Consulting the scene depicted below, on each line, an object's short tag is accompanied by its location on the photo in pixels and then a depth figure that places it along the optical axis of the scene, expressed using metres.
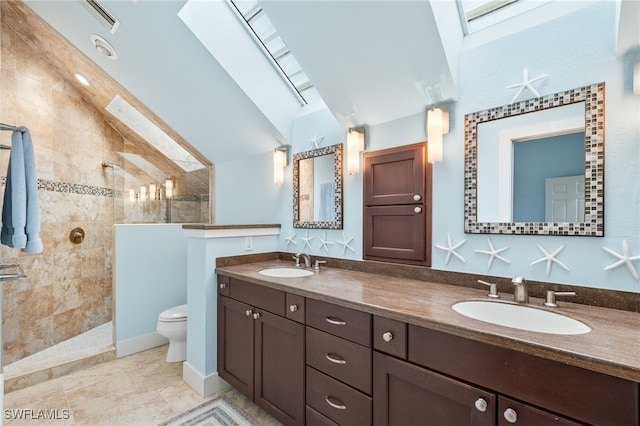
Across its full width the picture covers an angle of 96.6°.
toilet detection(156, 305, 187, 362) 2.40
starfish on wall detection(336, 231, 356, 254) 2.11
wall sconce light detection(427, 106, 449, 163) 1.61
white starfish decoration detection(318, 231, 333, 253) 2.26
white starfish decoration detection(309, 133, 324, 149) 2.33
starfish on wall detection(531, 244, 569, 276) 1.30
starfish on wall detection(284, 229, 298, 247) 2.50
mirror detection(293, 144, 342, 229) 2.21
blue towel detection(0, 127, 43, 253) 1.37
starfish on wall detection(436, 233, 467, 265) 1.59
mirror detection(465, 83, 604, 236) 1.23
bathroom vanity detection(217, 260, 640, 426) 0.80
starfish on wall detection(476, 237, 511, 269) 1.45
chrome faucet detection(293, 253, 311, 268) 2.22
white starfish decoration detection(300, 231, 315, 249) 2.38
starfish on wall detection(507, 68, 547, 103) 1.36
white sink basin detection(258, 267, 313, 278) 2.12
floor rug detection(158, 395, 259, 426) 1.73
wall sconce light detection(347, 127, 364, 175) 2.01
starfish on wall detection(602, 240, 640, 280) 1.14
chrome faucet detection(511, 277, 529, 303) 1.26
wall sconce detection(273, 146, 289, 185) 2.57
